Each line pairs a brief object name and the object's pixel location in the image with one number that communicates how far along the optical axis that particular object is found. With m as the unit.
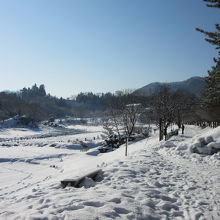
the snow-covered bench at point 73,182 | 8.20
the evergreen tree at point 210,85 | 11.47
